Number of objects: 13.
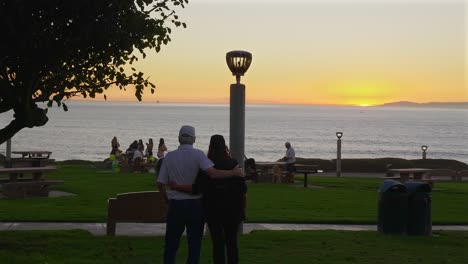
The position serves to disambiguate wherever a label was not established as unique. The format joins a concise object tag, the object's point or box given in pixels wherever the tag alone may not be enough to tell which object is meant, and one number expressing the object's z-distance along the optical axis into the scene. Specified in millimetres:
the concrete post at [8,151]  33519
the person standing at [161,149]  33188
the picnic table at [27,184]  19422
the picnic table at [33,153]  31986
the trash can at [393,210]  13883
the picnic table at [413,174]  25219
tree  9703
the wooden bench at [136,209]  13141
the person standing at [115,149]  35312
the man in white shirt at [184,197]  8992
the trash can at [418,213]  13875
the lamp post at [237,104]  13359
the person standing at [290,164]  27094
